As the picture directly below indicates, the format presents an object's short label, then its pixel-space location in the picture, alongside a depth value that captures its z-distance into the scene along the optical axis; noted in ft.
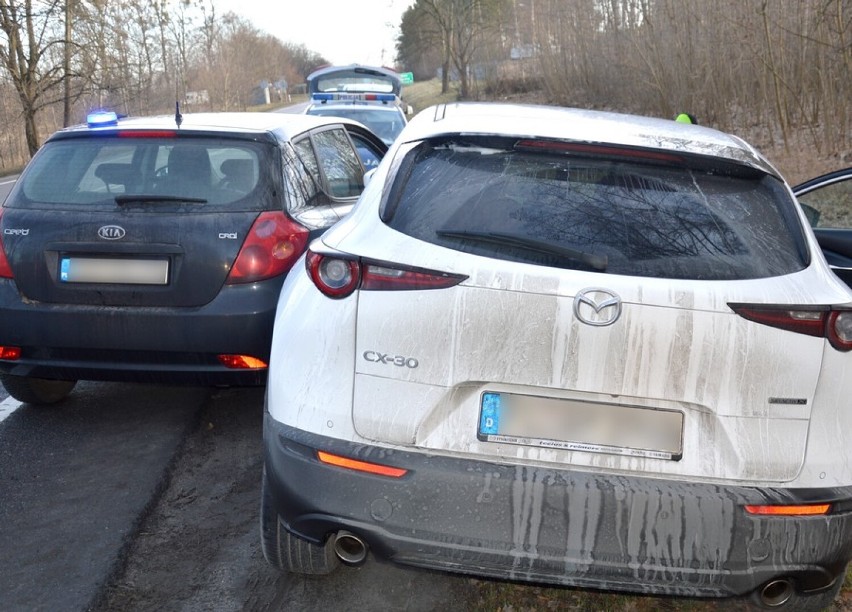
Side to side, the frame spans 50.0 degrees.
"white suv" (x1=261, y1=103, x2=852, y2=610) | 8.61
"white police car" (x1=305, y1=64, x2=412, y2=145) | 54.34
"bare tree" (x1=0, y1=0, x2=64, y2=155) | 100.48
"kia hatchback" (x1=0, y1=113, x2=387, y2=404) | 15.03
